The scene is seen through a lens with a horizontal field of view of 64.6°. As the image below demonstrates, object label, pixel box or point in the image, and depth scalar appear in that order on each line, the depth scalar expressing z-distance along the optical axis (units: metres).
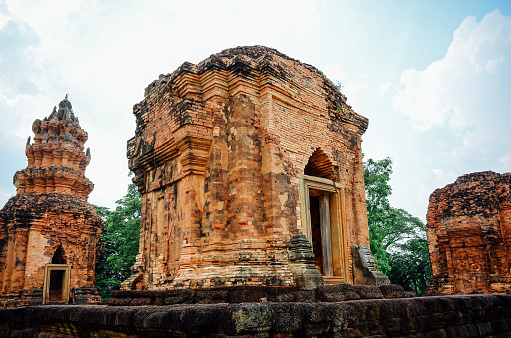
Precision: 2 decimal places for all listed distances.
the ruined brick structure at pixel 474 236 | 14.88
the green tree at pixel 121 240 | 20.73
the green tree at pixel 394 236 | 17.62
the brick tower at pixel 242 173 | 7.18
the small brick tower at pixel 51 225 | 15.52
